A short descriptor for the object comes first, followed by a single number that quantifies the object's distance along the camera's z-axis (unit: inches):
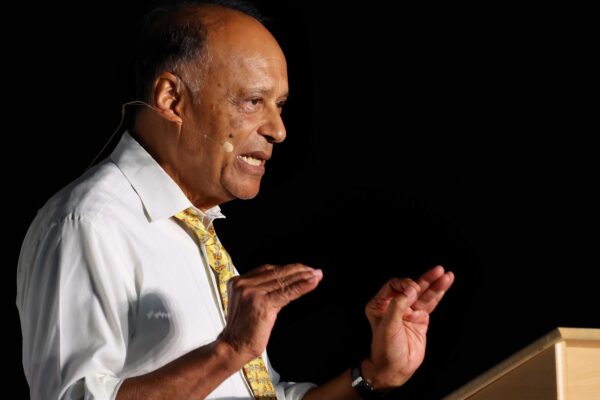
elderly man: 141.0
